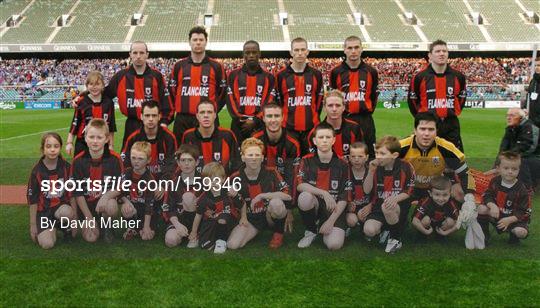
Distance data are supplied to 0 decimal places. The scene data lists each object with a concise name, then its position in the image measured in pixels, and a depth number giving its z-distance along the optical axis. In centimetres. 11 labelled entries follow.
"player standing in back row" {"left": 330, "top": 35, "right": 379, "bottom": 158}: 558
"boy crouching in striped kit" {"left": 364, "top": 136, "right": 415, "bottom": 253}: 413
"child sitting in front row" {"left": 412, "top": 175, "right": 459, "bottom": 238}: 419
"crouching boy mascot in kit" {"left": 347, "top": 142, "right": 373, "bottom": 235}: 415
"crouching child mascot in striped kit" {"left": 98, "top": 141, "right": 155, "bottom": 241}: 407
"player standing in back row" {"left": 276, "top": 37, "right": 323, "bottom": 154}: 540
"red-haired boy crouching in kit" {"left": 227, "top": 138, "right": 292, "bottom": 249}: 411
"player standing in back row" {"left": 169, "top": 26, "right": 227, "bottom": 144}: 554
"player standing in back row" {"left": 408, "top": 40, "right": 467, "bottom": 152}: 545
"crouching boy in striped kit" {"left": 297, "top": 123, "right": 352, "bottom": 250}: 413
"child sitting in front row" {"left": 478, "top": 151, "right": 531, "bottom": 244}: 421
